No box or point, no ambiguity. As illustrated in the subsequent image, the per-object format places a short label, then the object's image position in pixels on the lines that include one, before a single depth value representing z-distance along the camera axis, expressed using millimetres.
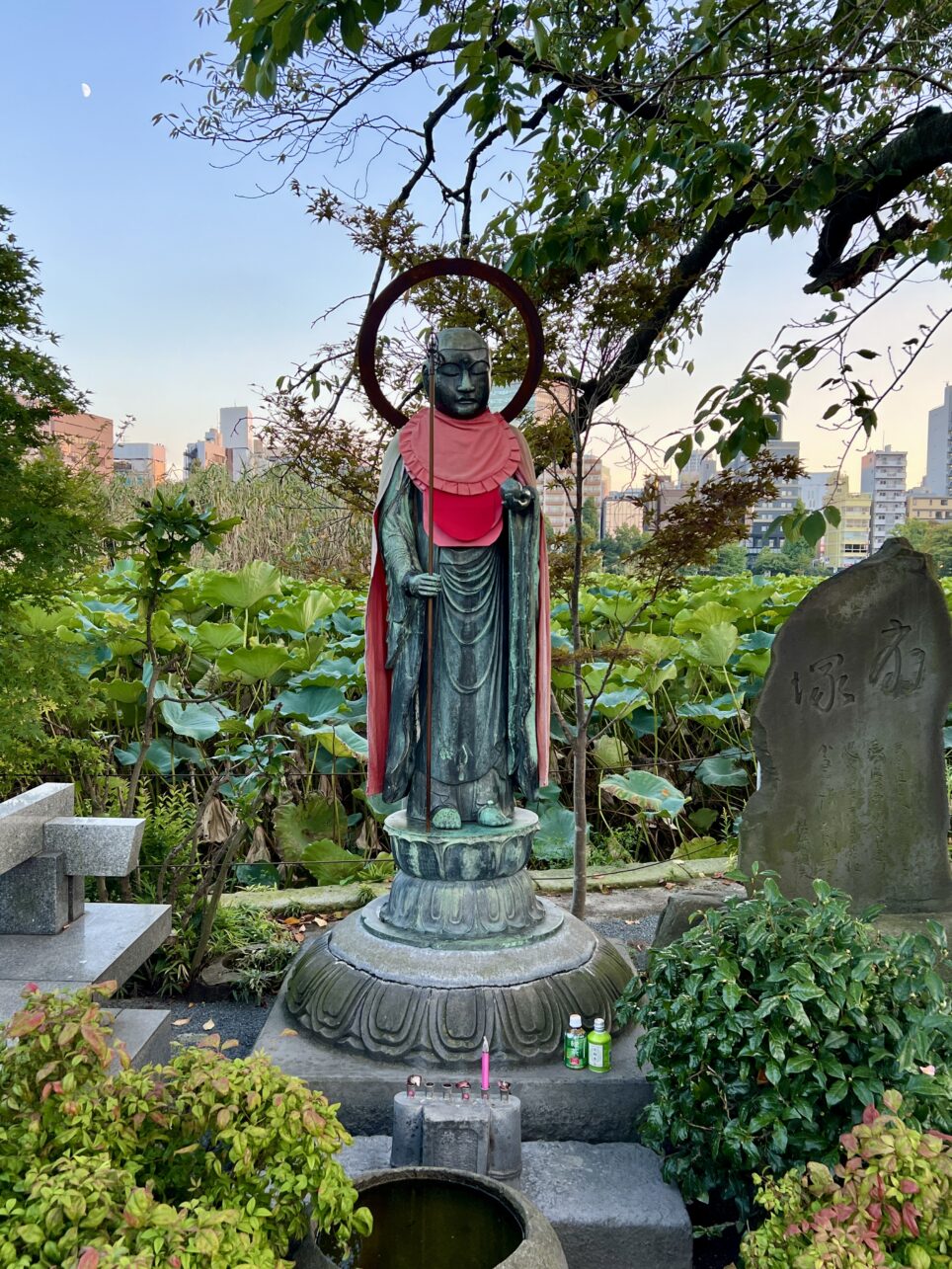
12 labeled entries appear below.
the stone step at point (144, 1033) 3209
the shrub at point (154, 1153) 1754
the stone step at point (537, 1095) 3096
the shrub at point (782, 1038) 2475
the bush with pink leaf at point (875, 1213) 1838
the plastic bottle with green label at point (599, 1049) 3166
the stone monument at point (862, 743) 4141
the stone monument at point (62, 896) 3596
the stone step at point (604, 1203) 2625
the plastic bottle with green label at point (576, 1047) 3176
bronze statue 3633
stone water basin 2168
